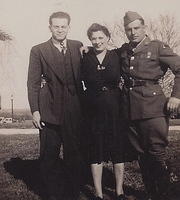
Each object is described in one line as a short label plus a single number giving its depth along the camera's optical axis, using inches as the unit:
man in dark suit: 109.6
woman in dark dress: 108.2
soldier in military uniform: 103.0
